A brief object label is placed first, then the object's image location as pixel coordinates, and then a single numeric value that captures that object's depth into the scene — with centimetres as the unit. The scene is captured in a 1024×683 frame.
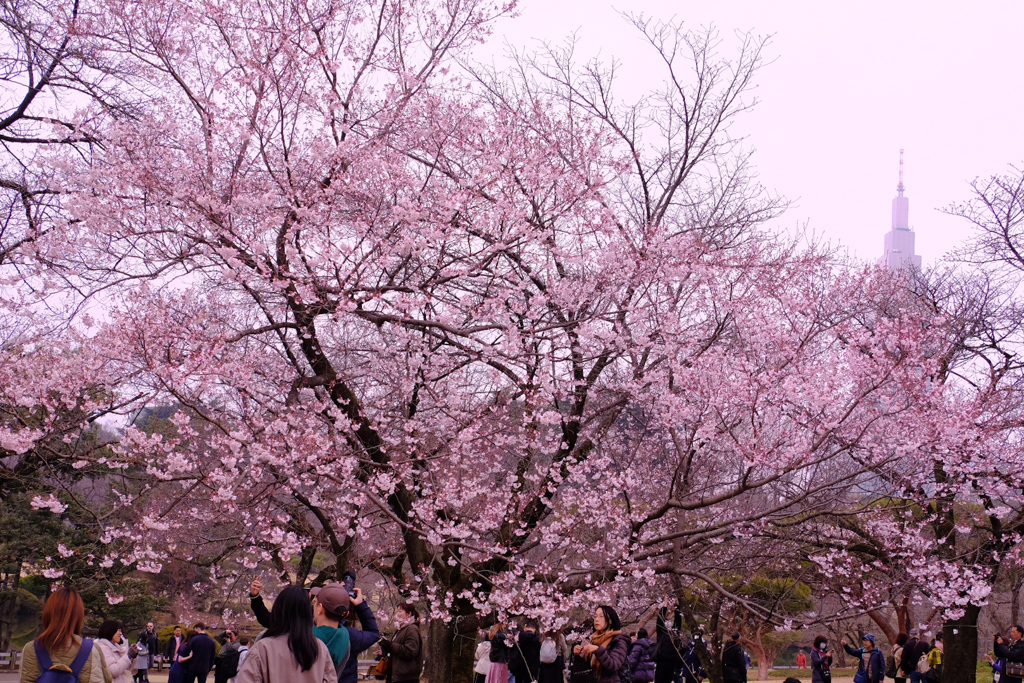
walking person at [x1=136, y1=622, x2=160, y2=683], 1506
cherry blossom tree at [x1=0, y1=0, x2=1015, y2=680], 808
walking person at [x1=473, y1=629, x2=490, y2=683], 1034
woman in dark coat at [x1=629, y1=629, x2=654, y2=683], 864
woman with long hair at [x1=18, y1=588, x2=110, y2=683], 390
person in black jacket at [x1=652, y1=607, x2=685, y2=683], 999
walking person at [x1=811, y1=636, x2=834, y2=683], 1078
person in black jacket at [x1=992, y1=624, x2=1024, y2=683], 997
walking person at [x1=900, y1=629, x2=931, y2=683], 1145
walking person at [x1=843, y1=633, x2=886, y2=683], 1138
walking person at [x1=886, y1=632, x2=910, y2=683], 1196
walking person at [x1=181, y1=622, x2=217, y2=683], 991
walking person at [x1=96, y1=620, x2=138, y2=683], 643
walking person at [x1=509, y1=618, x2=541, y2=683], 899
